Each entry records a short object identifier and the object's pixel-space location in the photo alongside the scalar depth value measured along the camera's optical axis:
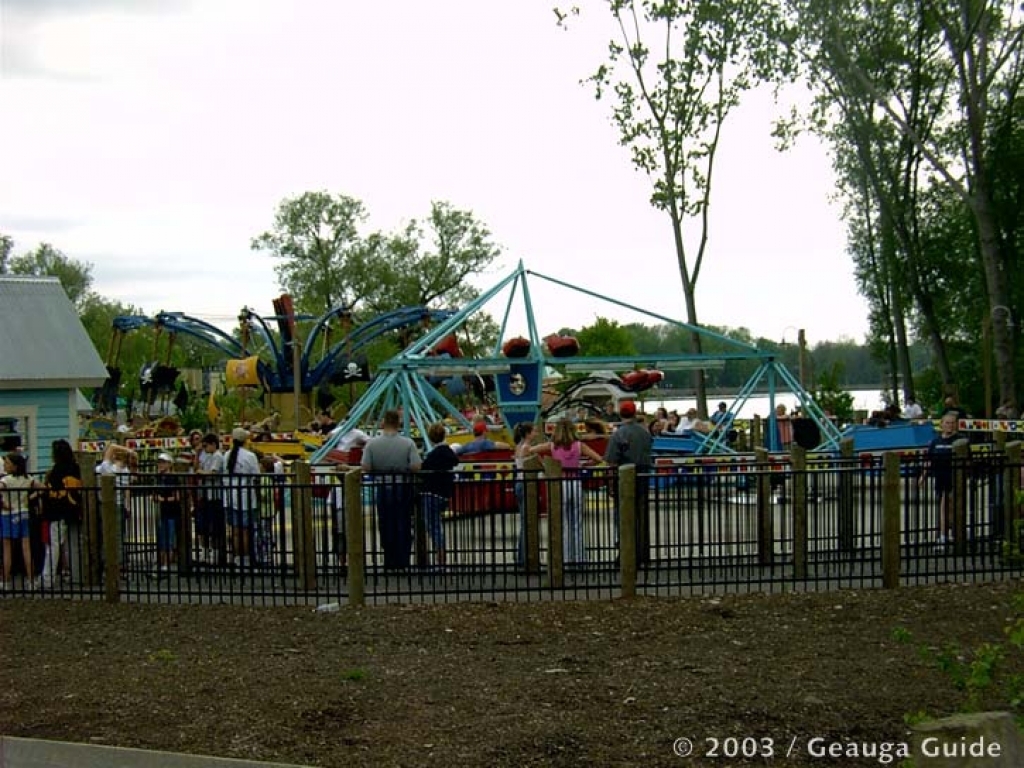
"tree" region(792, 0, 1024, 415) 34.19
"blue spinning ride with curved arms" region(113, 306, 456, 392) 40.44
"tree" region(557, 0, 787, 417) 34.94
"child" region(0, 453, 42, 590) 13.63
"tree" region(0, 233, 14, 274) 90.82
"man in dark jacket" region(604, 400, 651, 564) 14.73
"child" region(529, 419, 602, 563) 12.48
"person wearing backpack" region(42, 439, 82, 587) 13.45
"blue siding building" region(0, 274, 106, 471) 24.34
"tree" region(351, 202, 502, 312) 72.50
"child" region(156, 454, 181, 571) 13.20
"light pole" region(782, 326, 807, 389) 35.72
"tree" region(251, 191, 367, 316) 72.44
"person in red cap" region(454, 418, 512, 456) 20.25
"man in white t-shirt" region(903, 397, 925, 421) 38.75
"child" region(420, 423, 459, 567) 12.45
